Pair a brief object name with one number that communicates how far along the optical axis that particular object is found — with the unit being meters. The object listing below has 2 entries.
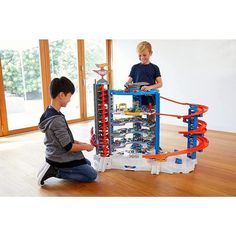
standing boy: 2.60
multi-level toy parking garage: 2.41
